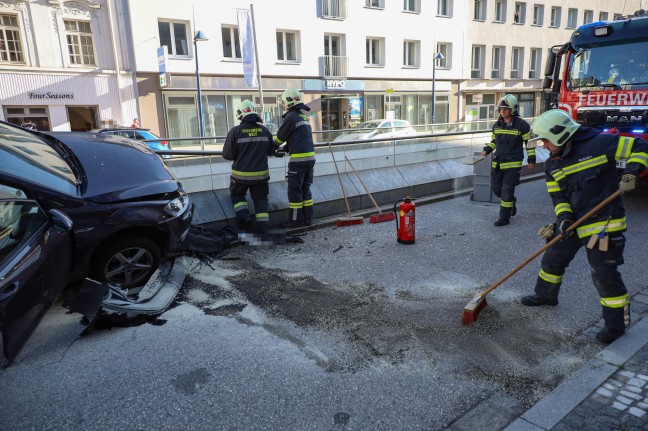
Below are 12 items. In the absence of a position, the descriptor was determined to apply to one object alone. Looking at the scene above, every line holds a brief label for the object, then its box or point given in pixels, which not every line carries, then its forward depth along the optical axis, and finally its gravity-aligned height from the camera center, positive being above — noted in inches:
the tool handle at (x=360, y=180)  313.3 -50.6
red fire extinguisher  245.0 -63.0
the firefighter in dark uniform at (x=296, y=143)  272.4 -20.6
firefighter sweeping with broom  142.2 -28.1
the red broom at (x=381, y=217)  296.8 -70.9
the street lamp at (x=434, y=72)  1025.5 +74.9
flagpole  587.4 +83.9
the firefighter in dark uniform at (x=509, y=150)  287.4 -30.4
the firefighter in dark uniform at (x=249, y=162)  255.0 -28.4
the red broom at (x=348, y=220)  293.1 -71.3
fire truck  300.2 +16.5
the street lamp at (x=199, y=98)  693.1 +23.3
